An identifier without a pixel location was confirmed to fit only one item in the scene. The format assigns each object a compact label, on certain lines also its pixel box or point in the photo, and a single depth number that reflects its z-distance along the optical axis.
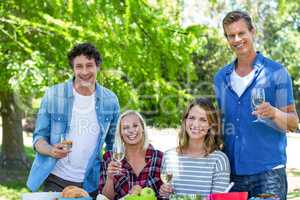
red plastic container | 2.83
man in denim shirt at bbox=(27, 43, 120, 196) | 3.71
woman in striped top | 3.32
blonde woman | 3.52
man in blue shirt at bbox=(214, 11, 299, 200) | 3.24
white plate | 3.12
